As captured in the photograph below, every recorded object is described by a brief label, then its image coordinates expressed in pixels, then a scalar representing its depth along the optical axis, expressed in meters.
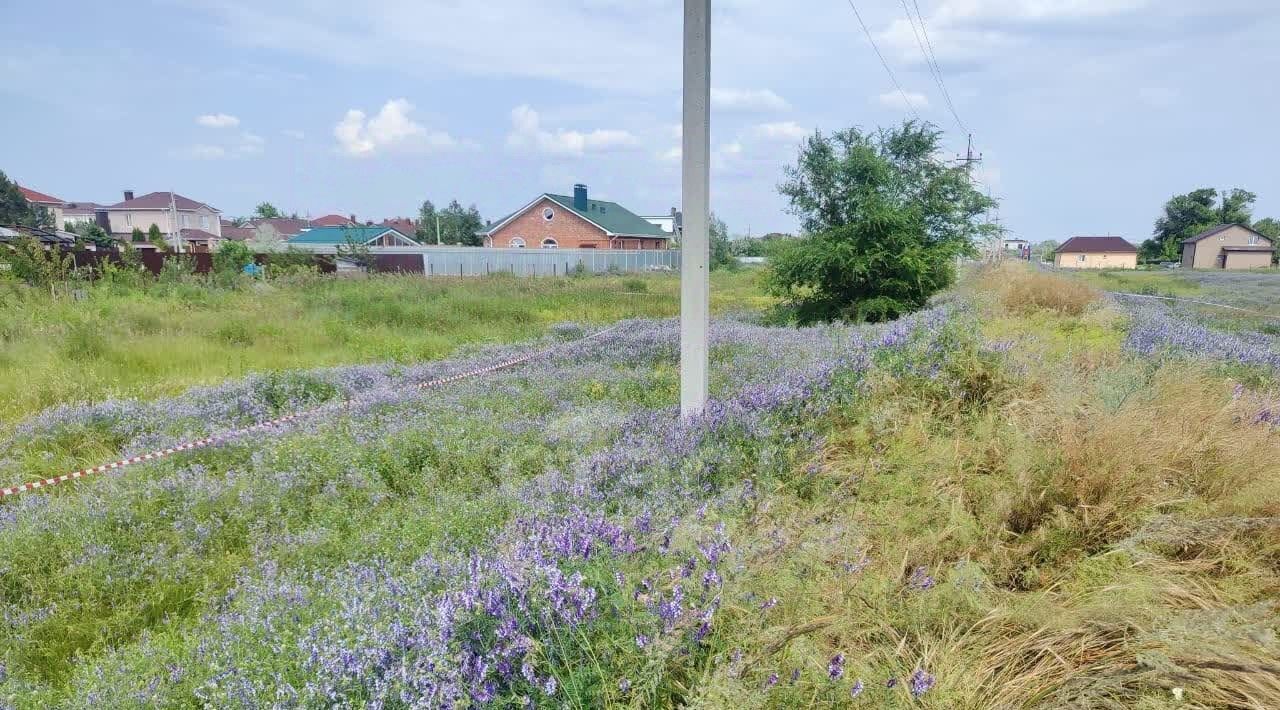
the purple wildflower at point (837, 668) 1.81
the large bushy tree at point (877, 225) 14.74
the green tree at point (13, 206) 66.31
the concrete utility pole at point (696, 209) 4.04
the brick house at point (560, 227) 46.91
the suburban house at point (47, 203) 80.91
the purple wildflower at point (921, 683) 1.84
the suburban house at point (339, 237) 59.64
